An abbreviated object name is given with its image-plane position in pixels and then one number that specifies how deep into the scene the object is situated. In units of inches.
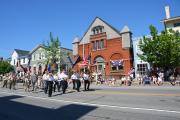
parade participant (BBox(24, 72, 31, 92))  516.8
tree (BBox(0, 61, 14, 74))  1441.1
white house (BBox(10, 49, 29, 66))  1452.2
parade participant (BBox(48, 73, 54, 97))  385.5
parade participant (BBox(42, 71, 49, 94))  406.5
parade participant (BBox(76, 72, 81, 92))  452.9
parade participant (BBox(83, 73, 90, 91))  455.9
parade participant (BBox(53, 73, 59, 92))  457.8
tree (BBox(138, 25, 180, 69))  696.9
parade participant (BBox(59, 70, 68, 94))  436.6
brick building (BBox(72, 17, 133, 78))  898.8
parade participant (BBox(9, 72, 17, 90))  626.1
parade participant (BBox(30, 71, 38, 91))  494.7
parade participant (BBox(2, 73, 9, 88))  695.1
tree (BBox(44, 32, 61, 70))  1087.8
